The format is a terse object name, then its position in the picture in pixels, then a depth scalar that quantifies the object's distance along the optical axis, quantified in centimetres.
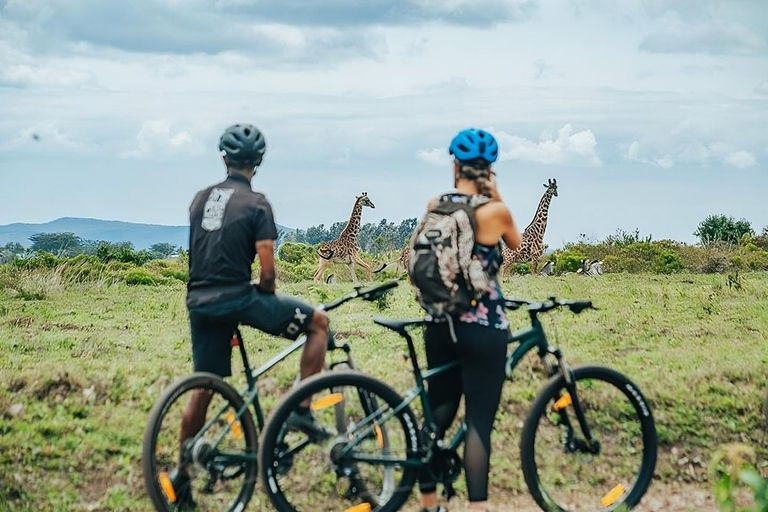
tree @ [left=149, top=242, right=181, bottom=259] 5953
